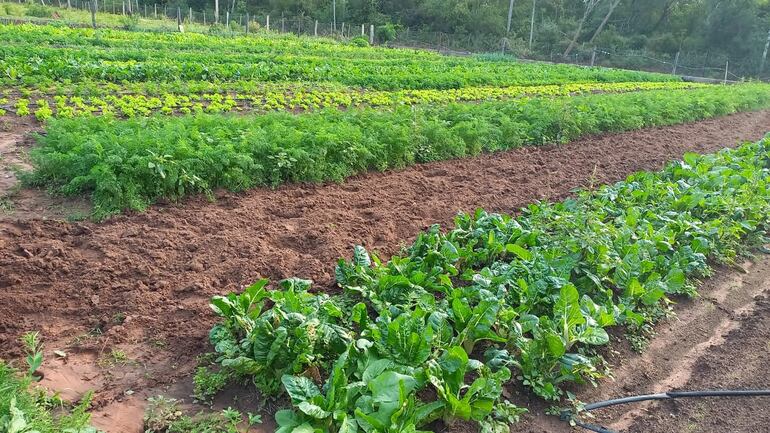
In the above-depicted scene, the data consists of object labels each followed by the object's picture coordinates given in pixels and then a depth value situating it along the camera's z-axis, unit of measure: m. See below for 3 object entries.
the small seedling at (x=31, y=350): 3.50
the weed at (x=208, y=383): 3.77
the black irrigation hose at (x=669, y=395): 4.09
